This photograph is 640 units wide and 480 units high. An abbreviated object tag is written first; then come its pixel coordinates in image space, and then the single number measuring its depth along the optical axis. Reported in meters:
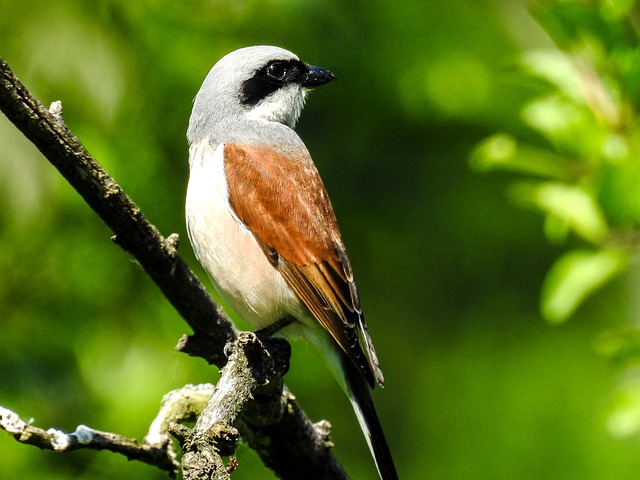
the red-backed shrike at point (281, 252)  7.81
